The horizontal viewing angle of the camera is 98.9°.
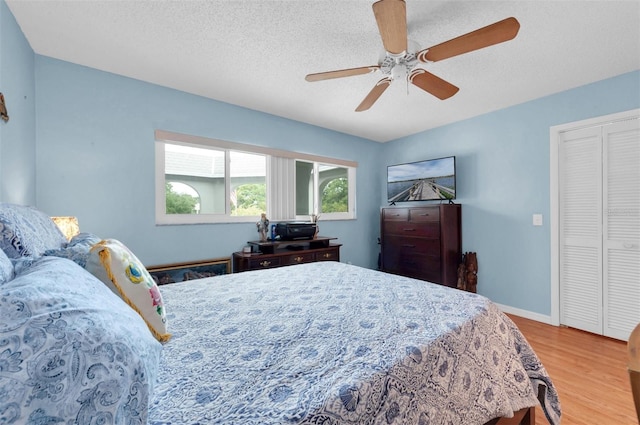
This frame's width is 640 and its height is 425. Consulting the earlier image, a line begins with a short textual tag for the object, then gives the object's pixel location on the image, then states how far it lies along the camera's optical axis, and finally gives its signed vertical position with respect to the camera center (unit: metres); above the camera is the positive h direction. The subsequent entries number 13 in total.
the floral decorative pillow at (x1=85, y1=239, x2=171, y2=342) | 0.94 -0.25
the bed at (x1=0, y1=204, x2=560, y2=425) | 0.48 -0.47
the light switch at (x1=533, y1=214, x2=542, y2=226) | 3.01 -0.10
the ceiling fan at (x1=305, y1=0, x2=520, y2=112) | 1.34 +0.95
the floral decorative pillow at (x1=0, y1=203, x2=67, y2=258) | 0.91 -0.08
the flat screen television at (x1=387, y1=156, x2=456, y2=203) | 3.69 +0.45
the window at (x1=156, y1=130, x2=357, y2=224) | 2.86 +0.37
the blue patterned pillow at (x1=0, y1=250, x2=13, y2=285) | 0.64 -0.14
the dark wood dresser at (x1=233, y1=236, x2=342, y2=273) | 2.98 -0.50
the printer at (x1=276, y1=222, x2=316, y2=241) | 3.31 -0.23
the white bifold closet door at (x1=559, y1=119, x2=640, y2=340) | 2.48 -0.17
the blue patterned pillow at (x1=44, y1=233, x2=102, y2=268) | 0.99 -0.15
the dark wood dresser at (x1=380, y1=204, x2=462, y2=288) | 3.46 -0.41
